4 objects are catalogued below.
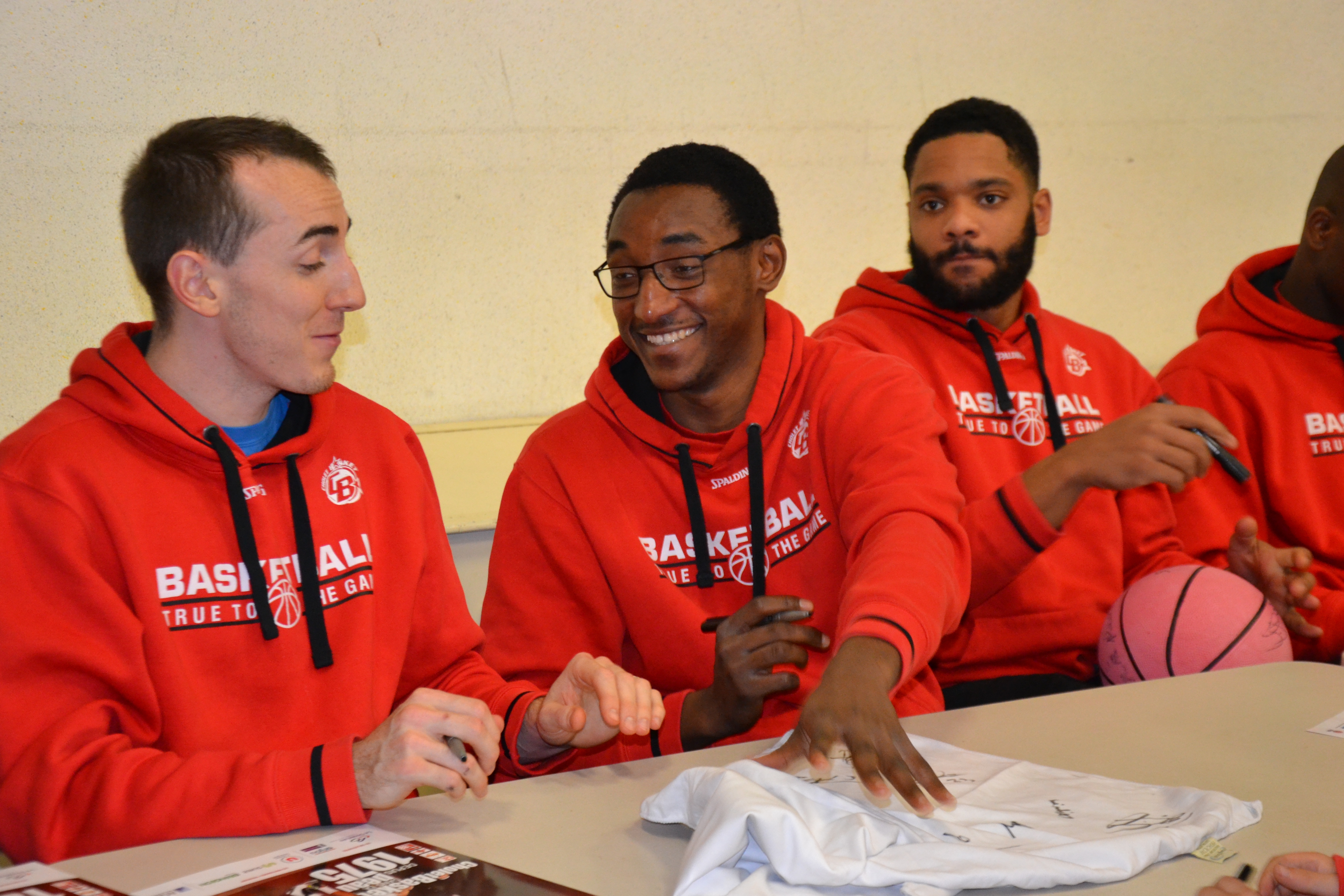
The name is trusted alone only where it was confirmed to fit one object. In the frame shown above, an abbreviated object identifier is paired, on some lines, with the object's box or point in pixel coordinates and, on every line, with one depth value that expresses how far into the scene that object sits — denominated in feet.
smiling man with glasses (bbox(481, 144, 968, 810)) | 6.09
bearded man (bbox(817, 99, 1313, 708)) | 6.70
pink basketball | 6.22
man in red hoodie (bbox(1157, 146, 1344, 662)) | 8.45
